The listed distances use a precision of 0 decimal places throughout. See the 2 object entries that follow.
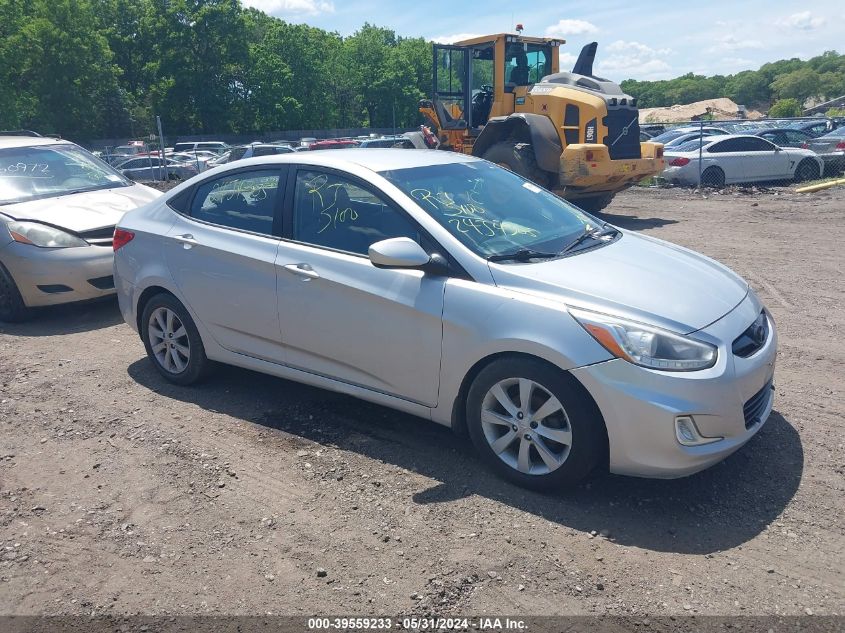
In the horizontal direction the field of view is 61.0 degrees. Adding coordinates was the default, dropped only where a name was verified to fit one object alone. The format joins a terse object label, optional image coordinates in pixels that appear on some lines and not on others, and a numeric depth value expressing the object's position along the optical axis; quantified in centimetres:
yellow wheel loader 1220
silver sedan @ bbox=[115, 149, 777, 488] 344
